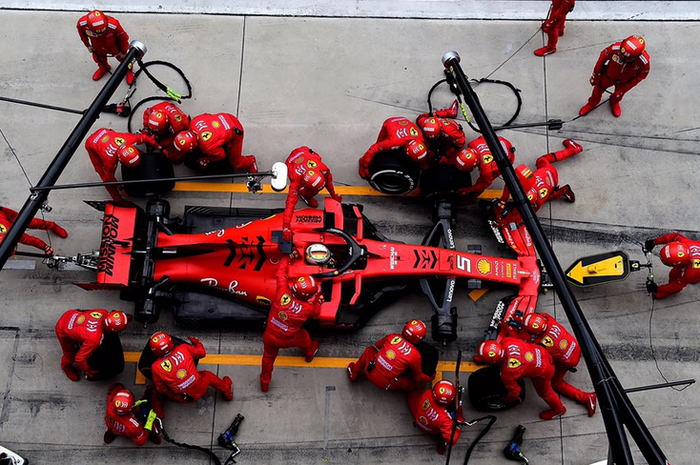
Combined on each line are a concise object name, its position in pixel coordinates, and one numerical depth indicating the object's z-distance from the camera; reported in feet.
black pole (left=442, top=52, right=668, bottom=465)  15.05
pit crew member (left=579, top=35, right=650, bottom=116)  29.76
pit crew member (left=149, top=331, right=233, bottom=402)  24.85
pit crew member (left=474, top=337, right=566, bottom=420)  25.50
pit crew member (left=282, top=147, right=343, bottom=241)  27.40
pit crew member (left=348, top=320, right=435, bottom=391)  25.67
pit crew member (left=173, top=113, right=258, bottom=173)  28.48
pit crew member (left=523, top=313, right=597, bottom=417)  26.49
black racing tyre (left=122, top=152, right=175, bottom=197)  29.55
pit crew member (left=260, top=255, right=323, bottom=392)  24.75
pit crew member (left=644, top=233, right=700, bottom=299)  27.84
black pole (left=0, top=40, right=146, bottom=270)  19.39
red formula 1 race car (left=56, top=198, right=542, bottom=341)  27.43
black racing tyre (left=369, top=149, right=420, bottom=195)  29.53
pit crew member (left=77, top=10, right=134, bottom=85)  30.17
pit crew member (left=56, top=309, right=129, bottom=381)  25.89
